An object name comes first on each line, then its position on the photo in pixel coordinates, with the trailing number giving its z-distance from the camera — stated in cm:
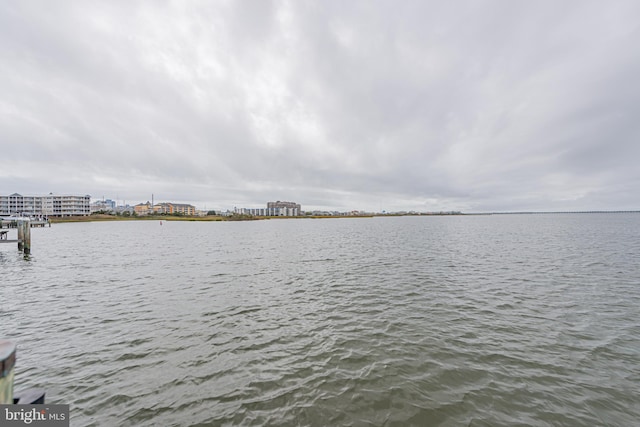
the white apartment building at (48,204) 17662
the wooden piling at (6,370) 343
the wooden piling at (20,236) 3693
